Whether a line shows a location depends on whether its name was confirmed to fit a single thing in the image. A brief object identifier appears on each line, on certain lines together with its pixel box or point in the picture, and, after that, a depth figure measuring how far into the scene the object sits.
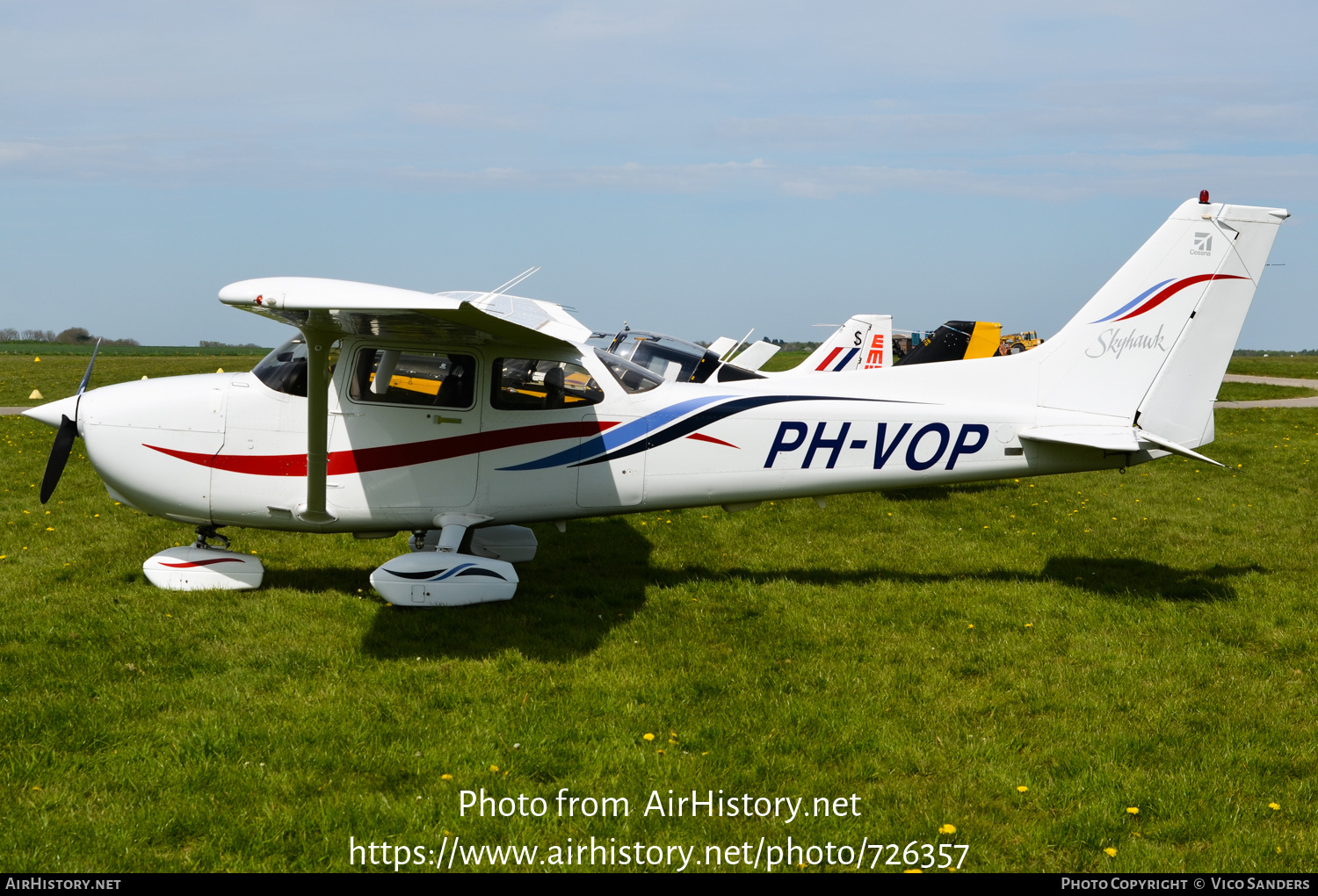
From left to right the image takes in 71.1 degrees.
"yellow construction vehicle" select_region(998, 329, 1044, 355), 38.09
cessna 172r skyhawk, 7.36
